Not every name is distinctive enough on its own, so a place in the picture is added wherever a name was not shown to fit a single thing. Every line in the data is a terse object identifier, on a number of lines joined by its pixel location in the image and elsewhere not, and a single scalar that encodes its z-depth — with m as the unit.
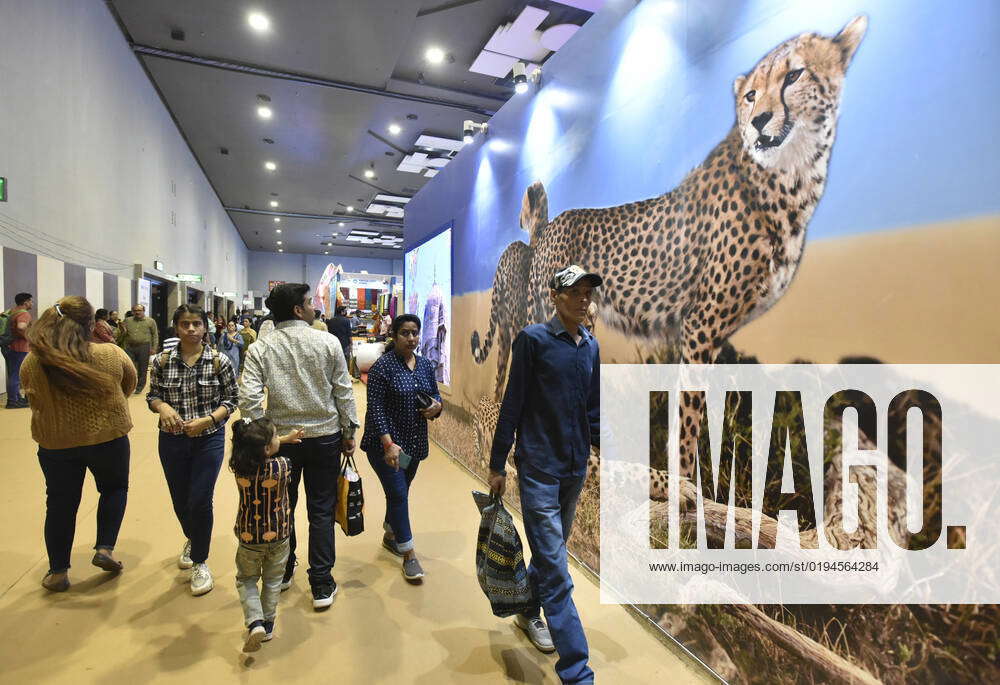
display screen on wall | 5.55
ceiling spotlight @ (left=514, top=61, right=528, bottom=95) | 3.73
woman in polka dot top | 2.75
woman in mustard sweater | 2.39
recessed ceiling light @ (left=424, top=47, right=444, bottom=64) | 6.62
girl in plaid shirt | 2.53
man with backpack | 5.27
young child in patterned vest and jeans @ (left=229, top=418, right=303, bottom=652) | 2.07
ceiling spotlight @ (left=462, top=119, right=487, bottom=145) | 4.78
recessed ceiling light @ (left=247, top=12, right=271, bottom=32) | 5.73
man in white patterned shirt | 2.36
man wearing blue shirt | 1.96
